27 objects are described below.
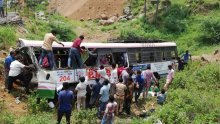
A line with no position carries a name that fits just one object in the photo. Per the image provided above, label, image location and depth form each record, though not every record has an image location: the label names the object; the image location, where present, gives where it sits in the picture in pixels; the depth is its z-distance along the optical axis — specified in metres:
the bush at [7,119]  11.36
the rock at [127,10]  38.25
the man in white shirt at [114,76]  14.51
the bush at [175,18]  34.06
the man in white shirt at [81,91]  12.88
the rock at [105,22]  36.74
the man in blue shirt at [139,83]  15.17
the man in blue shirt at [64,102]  11.45
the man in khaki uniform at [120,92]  13.40
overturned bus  13.67
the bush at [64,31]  28.91
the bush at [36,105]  13.02
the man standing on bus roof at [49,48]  13.54
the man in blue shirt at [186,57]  22.51
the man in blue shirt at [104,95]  12.80
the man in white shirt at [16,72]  13.52
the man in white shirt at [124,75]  14.51
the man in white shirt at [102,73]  14.05
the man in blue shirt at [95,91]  13.51
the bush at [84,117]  12.34
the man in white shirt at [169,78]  16.69
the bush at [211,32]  31.41
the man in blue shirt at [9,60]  13.95
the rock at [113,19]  37.33
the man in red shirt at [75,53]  14.15
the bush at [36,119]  10.86
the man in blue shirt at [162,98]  15.41
